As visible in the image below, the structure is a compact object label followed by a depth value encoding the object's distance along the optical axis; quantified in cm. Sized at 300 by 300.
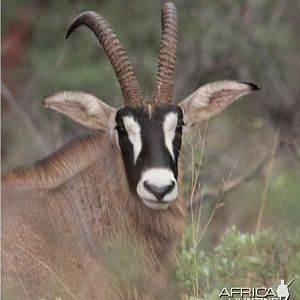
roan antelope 1706
